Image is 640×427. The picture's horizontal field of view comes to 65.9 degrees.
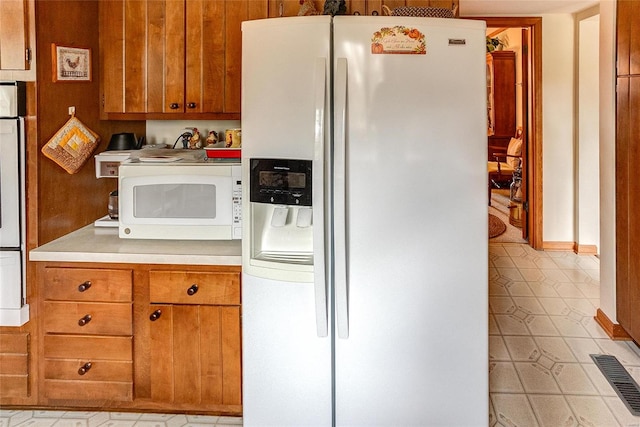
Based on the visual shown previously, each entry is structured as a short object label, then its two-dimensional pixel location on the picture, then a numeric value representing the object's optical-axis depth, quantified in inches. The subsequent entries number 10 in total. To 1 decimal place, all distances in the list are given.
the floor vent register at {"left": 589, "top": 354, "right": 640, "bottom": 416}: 91.4
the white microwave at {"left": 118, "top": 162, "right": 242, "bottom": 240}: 85.4
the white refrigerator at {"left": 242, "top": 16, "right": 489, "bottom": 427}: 65.4
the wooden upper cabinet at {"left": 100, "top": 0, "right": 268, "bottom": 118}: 93.9
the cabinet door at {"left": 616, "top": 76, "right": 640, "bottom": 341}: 106.7
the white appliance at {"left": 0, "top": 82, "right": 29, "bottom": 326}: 81.0
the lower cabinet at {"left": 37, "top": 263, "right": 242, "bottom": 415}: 81.5
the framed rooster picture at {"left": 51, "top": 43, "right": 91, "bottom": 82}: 85.6
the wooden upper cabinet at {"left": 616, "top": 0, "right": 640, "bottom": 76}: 104.7
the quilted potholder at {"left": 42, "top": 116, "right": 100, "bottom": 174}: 85.8
